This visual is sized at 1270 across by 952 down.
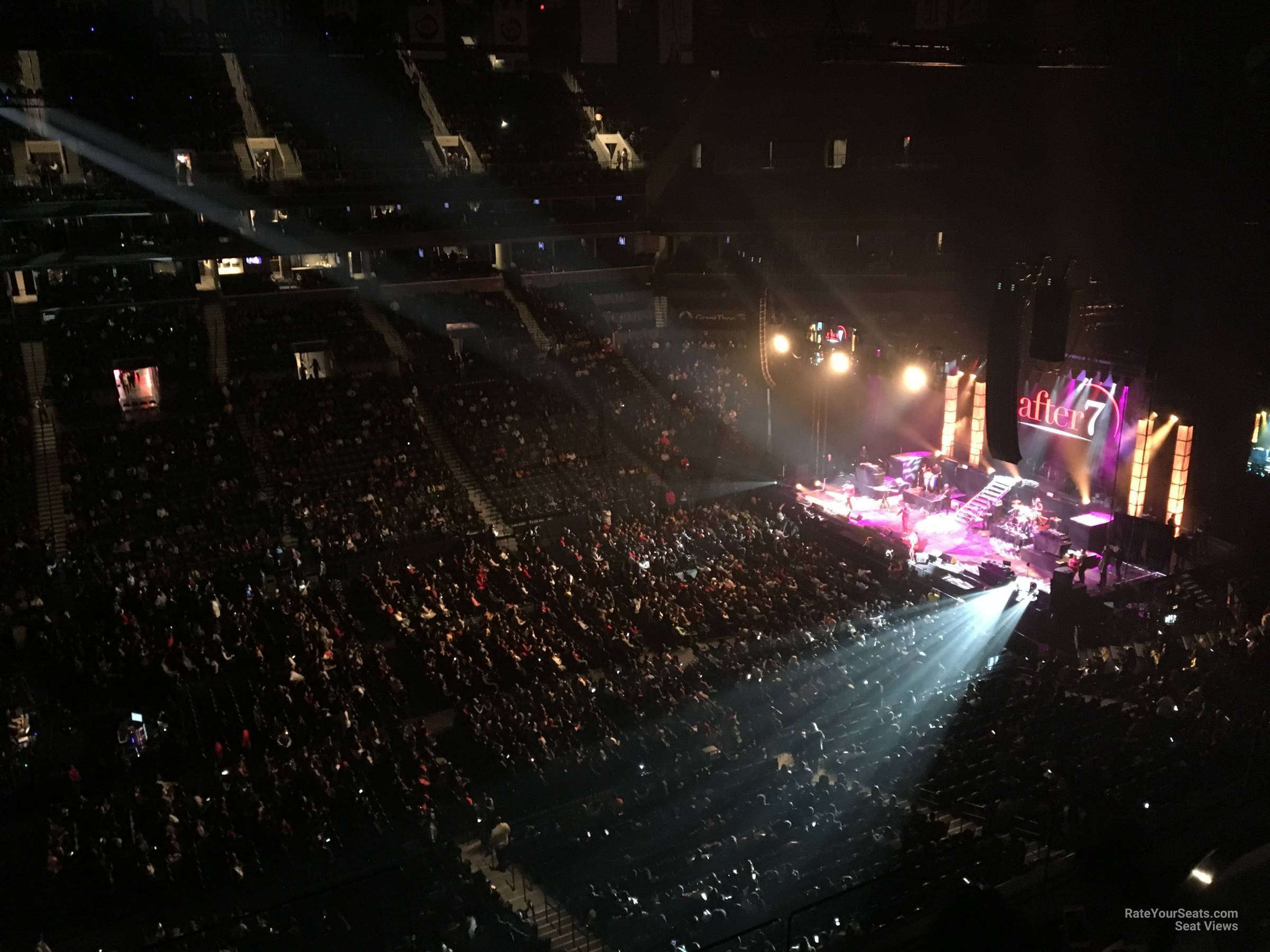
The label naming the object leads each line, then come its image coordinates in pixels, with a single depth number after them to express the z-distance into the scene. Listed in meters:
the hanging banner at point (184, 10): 29.72
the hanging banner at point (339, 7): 30.31
